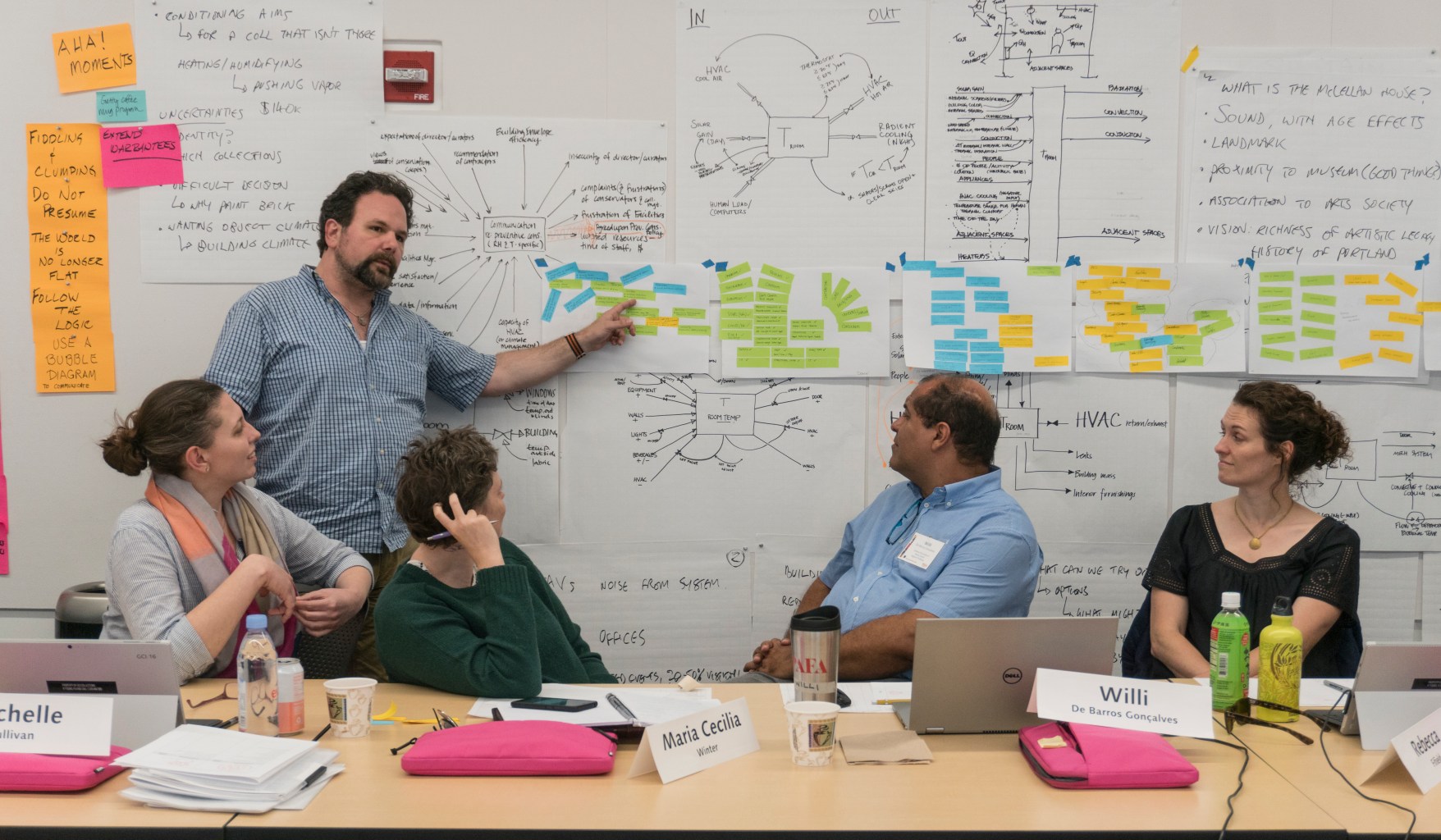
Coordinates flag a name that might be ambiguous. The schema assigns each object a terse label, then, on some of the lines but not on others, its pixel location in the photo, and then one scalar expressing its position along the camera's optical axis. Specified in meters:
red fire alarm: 3.44
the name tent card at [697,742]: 1.82
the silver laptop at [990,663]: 1.98
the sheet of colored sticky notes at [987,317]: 3.57
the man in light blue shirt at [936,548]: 2.83
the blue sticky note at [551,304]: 3.53
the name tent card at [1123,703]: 1.94
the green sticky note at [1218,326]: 3.60
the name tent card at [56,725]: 1.80
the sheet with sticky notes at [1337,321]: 3.61
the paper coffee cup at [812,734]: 1.89
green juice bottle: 2.18
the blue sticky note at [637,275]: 3.54
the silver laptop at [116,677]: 1.88
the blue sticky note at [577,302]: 3.54
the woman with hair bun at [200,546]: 2.35
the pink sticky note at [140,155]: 3.41
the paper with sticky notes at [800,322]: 3.56
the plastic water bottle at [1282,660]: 2.17
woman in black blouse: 2.87
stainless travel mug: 2.08
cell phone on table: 2.14
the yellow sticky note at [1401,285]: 3.62
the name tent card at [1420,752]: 1.81
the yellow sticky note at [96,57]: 3.38
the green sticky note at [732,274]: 3.56
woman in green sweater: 2.21
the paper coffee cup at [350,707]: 1.99
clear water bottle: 1.99
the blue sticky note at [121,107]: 3.40
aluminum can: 1.99
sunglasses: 2.15
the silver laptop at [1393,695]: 1.99
